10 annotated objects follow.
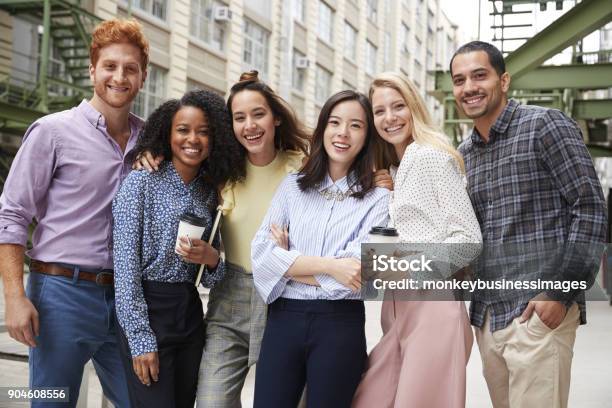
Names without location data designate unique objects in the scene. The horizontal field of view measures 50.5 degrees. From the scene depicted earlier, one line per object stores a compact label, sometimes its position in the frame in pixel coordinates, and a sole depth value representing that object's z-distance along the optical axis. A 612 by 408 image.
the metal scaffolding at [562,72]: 7.07
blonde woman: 2.66
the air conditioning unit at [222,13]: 21.52
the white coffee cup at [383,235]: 2.58
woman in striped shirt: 2.70
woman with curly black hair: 2.87
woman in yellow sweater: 3.05
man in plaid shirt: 2.85
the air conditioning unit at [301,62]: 27.03
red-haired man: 3.01
